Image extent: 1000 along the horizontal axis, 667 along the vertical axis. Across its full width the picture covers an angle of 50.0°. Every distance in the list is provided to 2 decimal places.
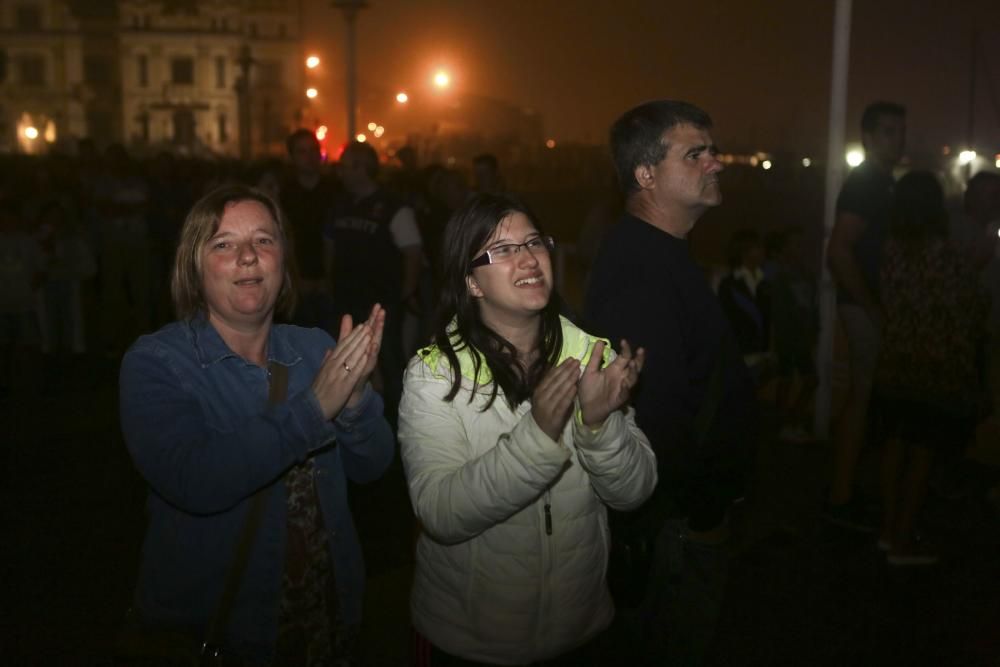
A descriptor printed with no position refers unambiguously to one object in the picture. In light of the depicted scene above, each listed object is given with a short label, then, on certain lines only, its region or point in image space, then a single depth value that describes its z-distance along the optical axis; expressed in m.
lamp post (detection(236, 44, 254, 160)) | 28.86
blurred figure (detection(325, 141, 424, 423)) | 7.53
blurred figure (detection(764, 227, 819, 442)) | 8.20
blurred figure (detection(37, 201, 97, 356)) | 11.76
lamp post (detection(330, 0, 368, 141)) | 16.47
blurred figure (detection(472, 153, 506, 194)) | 9.73
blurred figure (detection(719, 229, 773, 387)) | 7.41
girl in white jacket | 2.56
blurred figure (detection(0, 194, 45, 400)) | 9.44
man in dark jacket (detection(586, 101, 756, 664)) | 3.30
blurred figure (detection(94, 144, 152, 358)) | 12.69
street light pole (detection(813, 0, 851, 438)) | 7.57
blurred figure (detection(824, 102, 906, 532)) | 5.83
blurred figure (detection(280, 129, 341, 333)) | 8.32
